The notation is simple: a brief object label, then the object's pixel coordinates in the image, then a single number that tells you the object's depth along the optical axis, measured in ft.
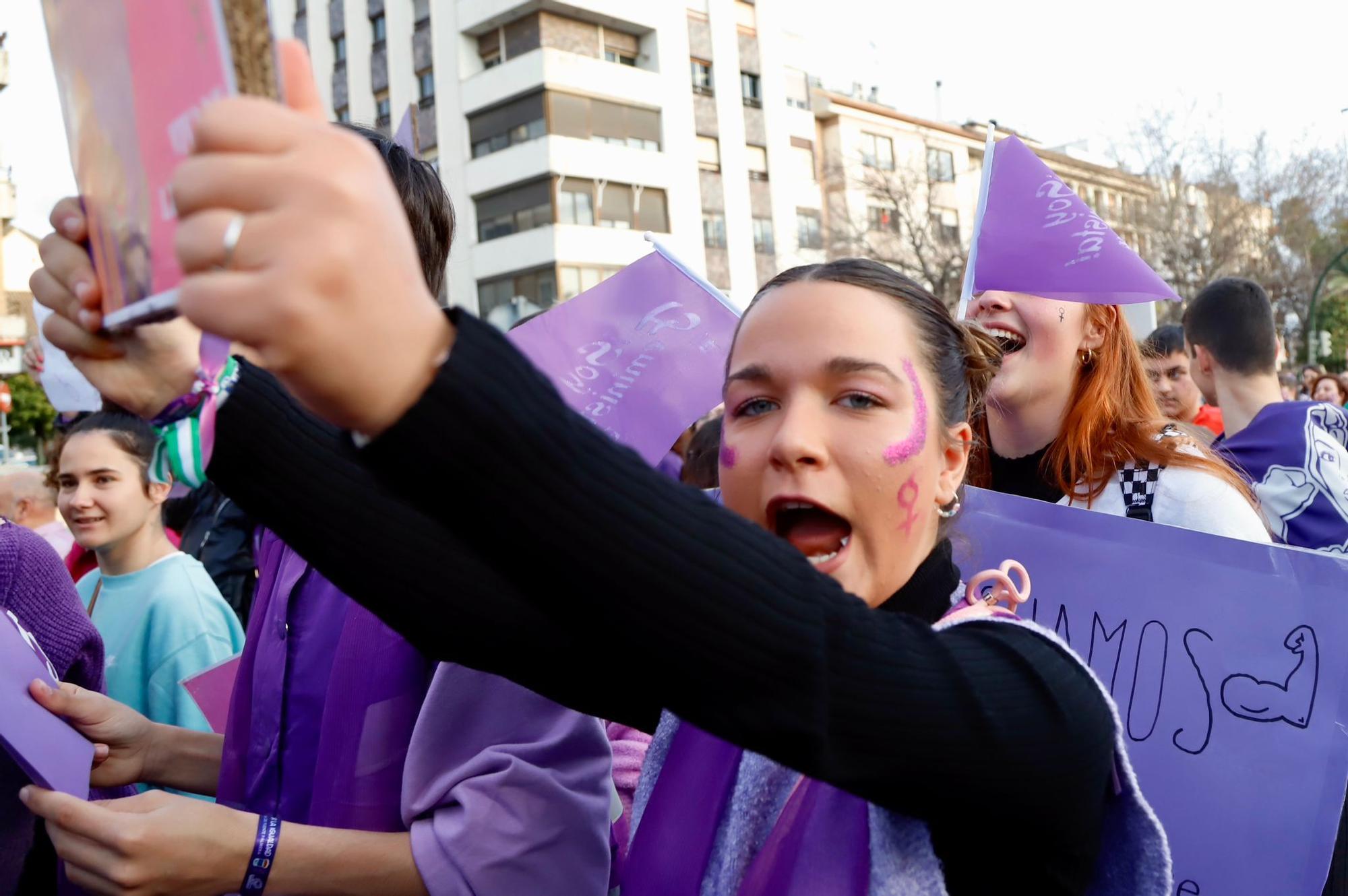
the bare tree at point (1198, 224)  76.02
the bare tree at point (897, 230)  90.33
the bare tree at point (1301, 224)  75.51
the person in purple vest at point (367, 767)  4.62
